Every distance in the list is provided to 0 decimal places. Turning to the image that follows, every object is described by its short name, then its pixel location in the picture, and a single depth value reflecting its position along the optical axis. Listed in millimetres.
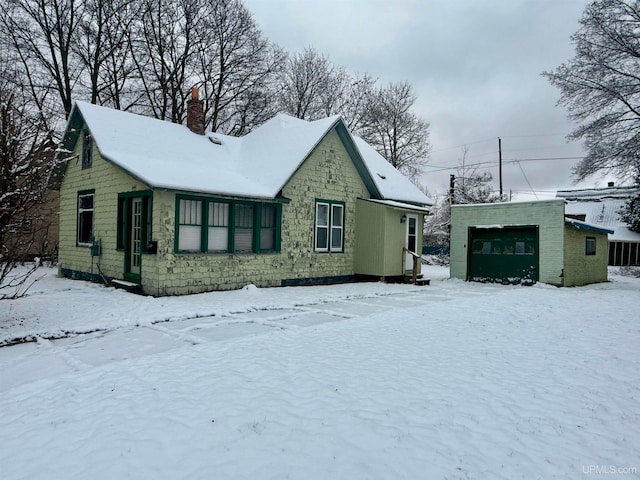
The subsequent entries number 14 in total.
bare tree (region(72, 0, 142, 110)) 22422
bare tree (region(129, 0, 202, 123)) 24156
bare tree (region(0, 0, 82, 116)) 20744
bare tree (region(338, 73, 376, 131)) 32594
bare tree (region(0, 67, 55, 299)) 6992
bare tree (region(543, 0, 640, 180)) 17484
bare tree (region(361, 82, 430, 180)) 34219
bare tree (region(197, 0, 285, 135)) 25547
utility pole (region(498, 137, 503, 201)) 38062
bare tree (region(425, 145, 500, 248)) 34438
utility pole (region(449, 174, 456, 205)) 34531
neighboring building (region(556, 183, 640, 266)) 29781
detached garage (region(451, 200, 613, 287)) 16406
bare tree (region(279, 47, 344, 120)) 31136
